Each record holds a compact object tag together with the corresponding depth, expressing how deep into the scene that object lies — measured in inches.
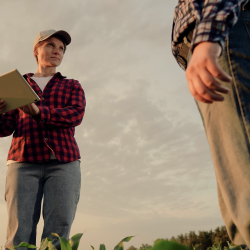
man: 41.2
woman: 87.5
